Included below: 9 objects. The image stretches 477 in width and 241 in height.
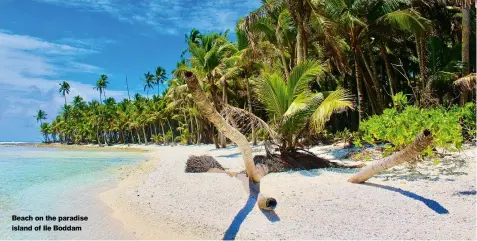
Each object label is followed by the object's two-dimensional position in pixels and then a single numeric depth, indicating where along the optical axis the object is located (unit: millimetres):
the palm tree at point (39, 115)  101812
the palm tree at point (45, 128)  93825
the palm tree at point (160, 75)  68875
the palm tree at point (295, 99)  10305
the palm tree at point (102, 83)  75125
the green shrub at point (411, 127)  7453
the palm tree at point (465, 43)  13906
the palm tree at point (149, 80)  71125
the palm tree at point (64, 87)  86881
